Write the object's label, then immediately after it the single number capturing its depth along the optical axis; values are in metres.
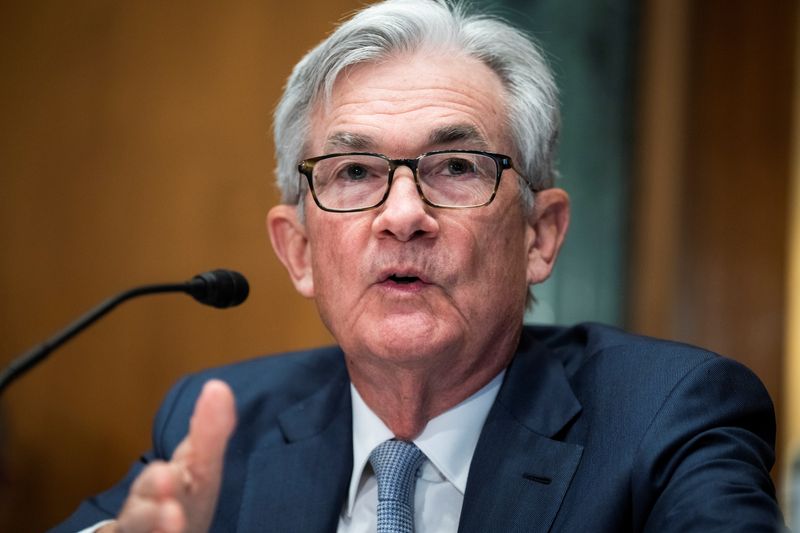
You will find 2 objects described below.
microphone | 1.73
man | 1.79
